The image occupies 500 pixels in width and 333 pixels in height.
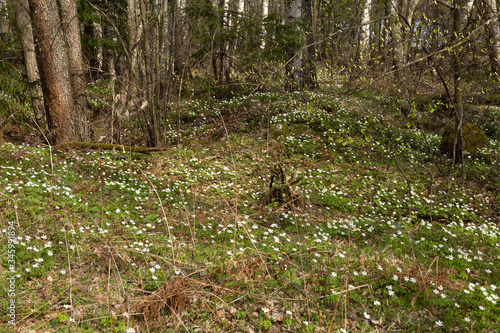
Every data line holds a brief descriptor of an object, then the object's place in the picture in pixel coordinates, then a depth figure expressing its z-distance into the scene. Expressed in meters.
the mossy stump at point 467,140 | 9.94
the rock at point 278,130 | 10.09
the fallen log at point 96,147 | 7.43
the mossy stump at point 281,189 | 6.56
